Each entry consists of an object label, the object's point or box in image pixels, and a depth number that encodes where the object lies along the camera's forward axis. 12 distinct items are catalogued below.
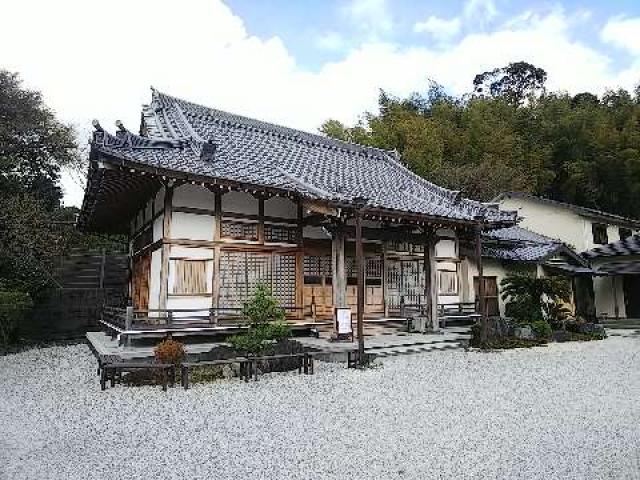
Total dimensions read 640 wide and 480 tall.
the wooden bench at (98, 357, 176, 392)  7.56
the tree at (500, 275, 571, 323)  14.07
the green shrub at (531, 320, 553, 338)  13.32
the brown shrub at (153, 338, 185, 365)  7.97
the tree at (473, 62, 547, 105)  49.81
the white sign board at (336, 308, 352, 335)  10.10
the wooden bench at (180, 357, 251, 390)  7.55
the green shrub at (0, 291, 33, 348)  12.33
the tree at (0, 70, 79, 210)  15.20
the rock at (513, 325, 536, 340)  13.11
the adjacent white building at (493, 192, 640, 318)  21.78
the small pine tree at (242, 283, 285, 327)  8.66
